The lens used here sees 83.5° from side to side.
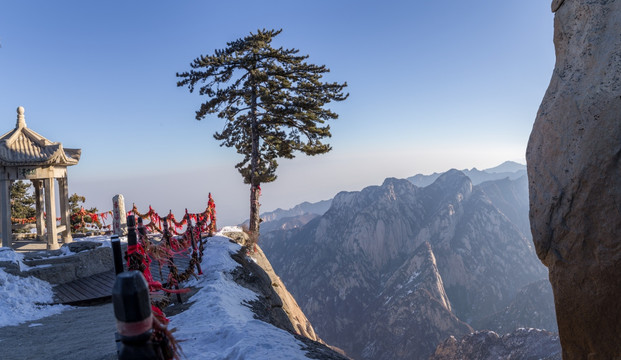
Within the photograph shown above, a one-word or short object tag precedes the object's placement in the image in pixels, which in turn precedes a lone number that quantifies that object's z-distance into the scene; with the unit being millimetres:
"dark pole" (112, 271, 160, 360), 2369
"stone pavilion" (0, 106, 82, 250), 15242
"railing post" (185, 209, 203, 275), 11616
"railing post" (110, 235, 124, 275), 4401
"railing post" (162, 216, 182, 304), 12545
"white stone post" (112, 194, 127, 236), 19562
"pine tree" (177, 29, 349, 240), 19781
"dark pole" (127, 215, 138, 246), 5203
